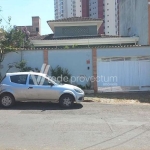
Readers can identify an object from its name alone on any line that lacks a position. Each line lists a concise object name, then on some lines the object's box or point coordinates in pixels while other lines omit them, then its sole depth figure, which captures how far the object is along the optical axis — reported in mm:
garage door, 16172
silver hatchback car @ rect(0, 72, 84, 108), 11195
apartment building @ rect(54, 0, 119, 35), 92562
